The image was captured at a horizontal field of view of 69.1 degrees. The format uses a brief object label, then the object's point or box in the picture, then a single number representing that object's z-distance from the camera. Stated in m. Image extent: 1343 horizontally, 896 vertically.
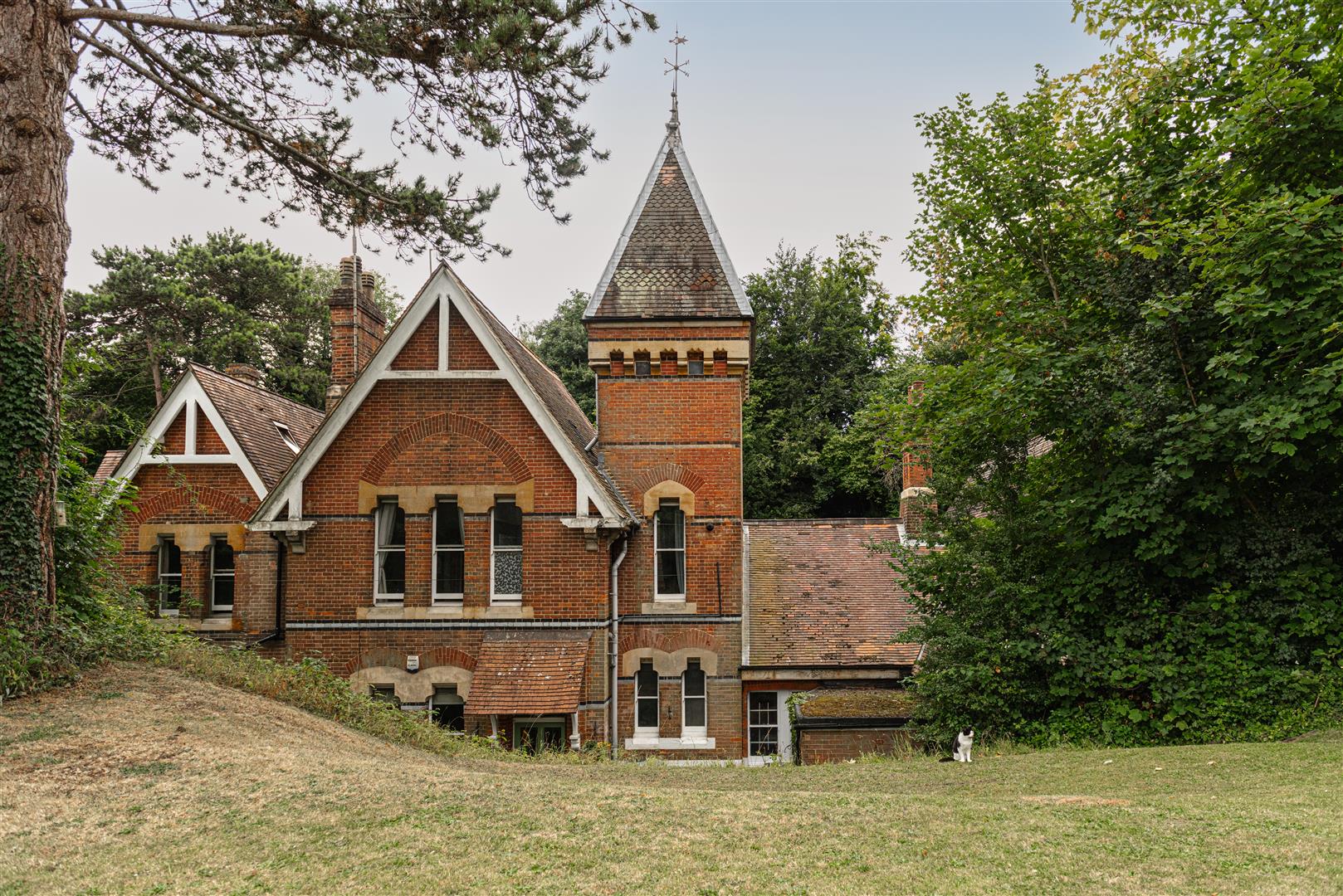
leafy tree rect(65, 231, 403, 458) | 39.94
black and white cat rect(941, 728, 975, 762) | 13.55
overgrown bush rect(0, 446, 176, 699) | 10.05
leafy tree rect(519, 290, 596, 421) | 44.66
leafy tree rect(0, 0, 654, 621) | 10.61
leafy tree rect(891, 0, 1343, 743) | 11.98
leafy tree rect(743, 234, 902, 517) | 39.62
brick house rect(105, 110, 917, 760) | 17.19
